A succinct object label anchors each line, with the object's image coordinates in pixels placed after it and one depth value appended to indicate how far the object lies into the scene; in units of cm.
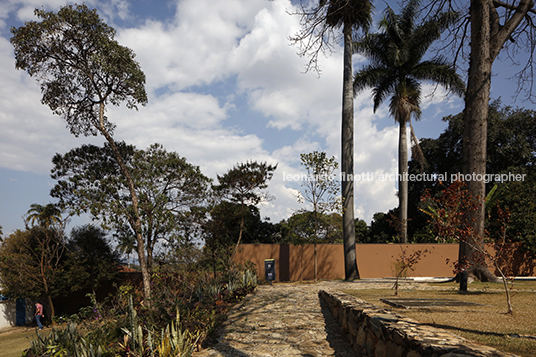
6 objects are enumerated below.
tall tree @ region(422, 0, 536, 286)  975
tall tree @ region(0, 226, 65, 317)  1838
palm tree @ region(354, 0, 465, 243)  1905
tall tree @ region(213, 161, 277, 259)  1741
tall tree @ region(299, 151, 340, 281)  1587
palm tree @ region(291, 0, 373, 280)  1457
